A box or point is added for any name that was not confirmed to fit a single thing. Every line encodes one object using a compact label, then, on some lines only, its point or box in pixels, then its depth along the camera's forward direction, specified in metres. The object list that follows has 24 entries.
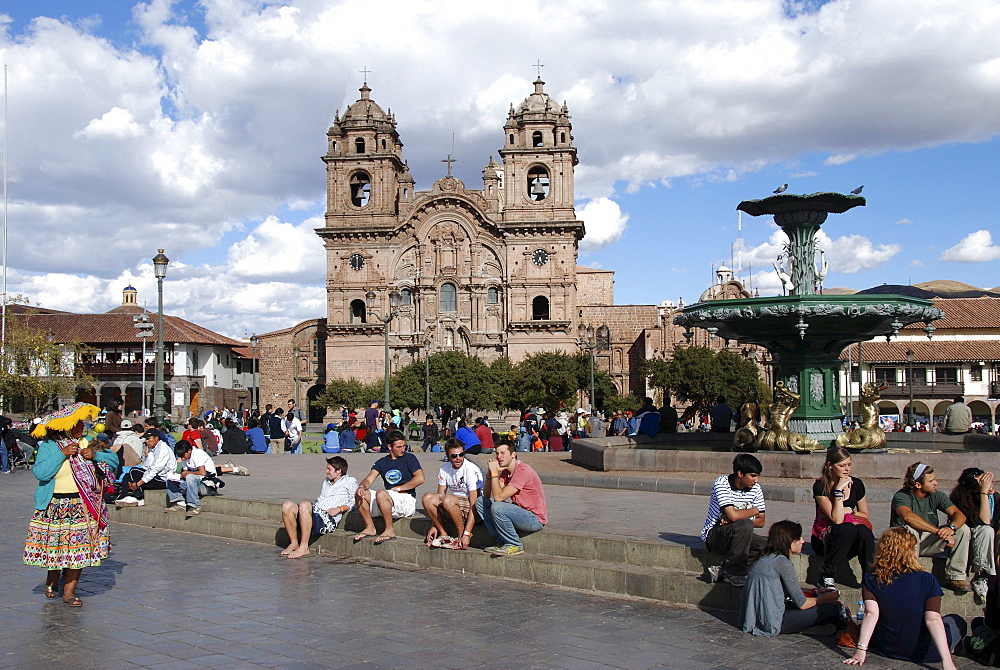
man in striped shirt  7.62
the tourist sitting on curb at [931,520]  7.20
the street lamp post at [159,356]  22.05
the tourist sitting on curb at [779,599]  6.91
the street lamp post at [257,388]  60.38
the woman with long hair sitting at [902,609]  6.23
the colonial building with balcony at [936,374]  57.97
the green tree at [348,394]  56.50
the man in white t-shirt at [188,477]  12.71
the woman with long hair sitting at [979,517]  7.20
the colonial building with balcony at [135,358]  64.19
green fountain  15.22
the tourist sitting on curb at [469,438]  19.31
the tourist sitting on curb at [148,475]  13.66
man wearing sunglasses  9.59
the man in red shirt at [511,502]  9.17
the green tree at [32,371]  46.41
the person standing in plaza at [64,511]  8.09
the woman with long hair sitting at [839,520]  7.40
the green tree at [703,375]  54.44
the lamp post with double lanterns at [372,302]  59.79
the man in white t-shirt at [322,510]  10.54
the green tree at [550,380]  55.28
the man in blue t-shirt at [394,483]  10.43
